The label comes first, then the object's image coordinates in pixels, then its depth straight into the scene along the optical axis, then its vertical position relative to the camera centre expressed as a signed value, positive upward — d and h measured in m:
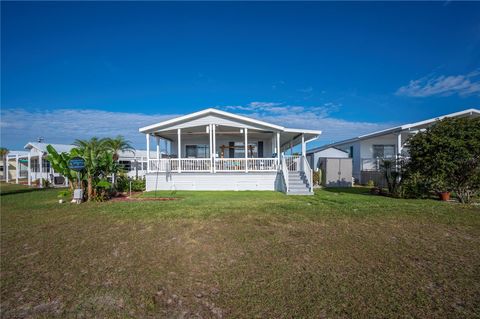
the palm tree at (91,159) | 11.74 +0.59
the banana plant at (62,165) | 11.86 +0.33
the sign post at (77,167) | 11.06 +0.21
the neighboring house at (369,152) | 20.30 +1.17
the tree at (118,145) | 24.08 +2.55
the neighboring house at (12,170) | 29.36 +0.48
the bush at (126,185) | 16.34 -0.96
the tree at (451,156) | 10.32 +0.34
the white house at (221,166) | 15.38 +0.14
